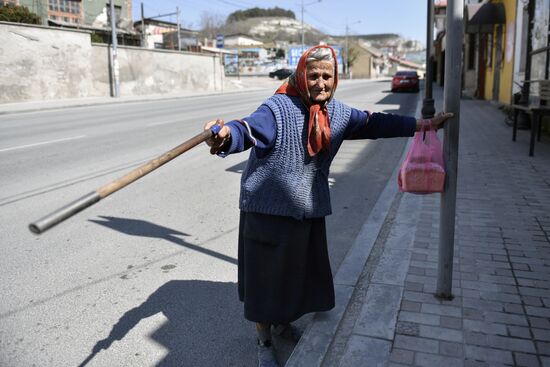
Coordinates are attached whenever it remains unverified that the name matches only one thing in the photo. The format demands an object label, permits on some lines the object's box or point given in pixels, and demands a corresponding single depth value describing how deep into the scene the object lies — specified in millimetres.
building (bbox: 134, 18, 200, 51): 52281
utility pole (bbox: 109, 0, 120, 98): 25405
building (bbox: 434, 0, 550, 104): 10328
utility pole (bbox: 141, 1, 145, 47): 44125
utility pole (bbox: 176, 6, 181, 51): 47250
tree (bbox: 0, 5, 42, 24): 26969
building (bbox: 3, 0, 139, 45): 41594
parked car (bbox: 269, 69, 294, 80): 56688
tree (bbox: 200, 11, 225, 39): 107806
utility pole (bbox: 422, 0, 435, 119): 5203
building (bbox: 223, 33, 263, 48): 112488
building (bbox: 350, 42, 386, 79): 91438
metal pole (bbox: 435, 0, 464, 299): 3070
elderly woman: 2570
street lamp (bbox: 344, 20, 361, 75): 84444
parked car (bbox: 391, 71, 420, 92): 33000
